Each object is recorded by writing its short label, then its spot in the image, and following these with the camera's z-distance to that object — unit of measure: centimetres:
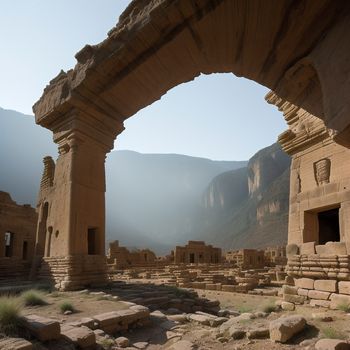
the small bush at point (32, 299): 696
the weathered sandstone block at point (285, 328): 449
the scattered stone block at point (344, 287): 618
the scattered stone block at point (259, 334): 481
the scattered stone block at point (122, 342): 517
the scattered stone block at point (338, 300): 610
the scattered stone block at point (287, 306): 686
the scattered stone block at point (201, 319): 686
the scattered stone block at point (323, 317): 531
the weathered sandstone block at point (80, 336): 444
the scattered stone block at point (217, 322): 671
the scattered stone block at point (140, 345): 531
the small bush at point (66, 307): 654
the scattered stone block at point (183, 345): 490
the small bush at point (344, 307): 589
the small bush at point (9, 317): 415
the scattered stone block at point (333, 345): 391
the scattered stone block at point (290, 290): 736
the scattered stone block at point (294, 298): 706
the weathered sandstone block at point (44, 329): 418
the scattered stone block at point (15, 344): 355
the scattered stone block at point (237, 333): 501
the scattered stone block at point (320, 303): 648
